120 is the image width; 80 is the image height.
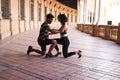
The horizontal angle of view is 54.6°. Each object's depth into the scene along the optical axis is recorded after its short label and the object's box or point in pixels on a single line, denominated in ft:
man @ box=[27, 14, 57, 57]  10.81
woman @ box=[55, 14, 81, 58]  10.72
